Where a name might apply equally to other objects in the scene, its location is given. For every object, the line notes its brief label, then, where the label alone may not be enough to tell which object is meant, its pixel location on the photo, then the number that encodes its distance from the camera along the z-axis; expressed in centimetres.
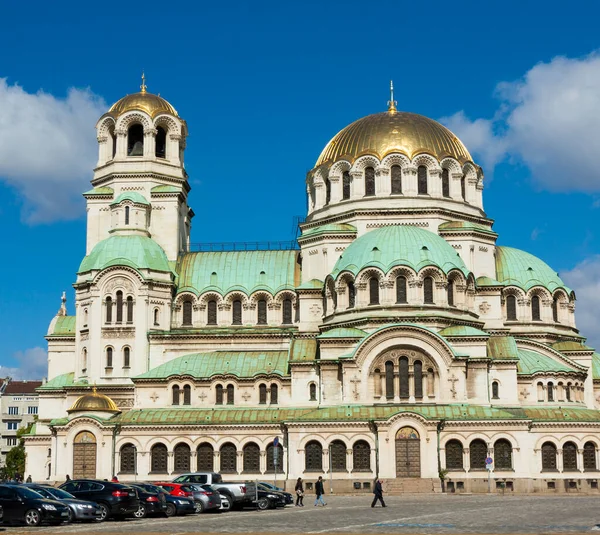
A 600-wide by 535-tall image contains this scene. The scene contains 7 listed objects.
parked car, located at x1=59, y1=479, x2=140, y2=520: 3969
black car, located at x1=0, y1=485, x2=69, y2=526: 3497
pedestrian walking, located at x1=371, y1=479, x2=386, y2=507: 4559
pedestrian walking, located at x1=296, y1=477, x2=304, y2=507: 5212
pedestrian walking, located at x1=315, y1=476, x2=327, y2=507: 5103
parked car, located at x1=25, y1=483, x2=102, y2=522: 3684
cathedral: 6494
